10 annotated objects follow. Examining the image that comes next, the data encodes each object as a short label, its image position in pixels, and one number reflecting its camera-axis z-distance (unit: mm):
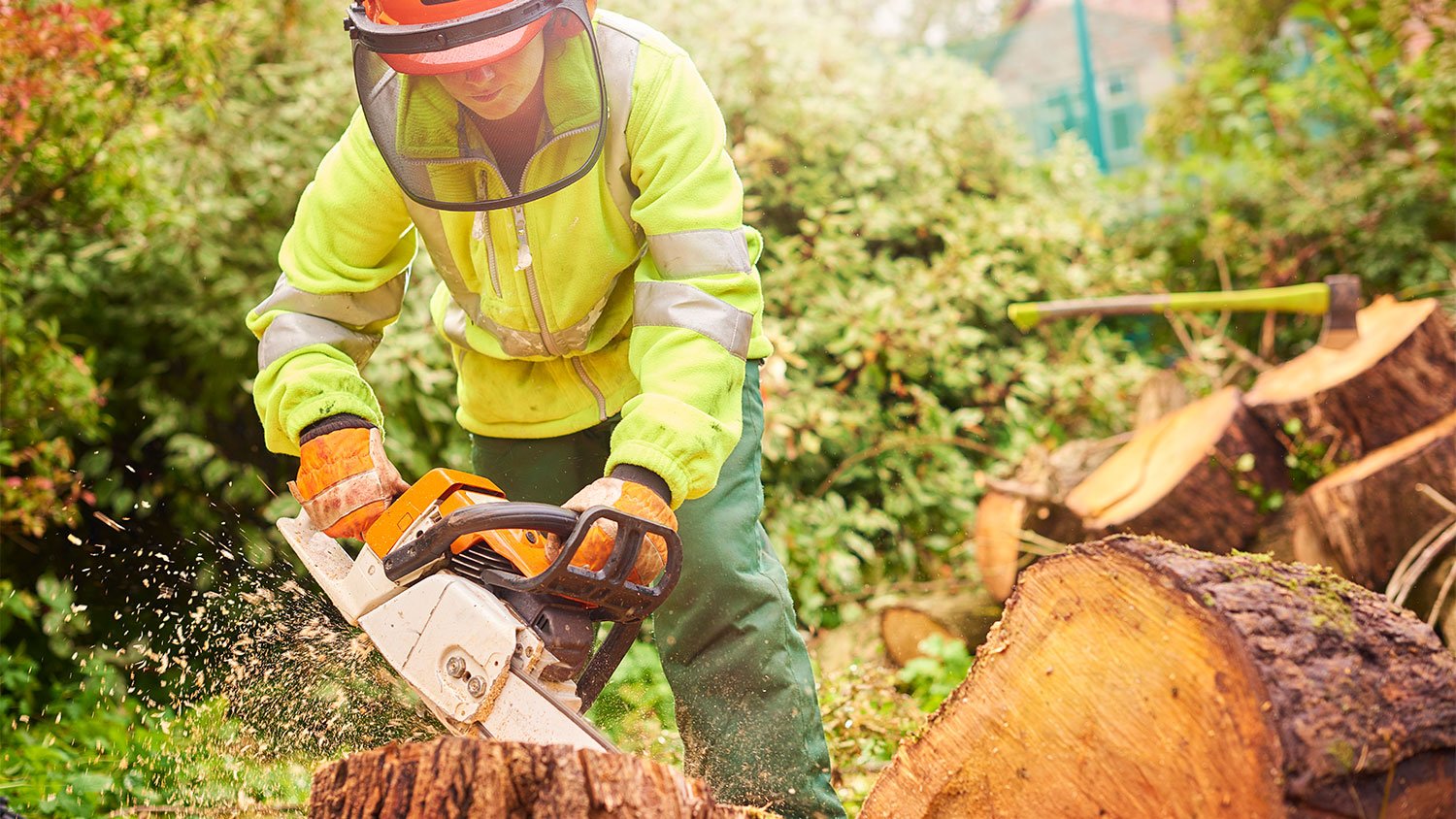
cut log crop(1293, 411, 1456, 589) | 3234
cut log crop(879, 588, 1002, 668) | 3885
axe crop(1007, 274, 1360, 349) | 3867
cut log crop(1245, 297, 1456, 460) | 3516
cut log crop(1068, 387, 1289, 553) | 3650
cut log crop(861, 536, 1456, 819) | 1444
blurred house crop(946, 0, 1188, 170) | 12930
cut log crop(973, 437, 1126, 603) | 4047
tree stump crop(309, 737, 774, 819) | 1418
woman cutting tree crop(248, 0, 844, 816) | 1825
